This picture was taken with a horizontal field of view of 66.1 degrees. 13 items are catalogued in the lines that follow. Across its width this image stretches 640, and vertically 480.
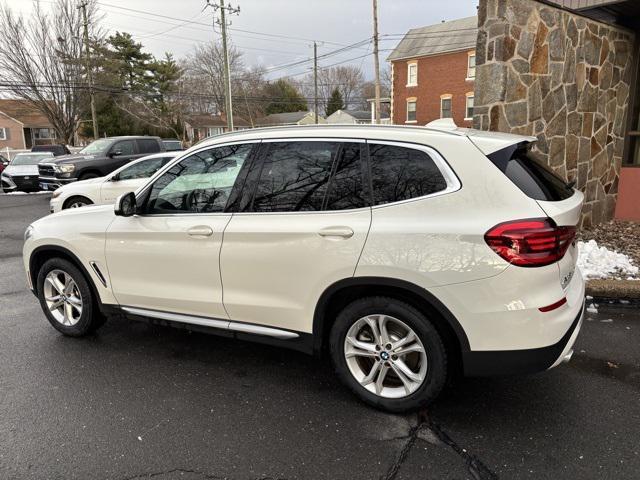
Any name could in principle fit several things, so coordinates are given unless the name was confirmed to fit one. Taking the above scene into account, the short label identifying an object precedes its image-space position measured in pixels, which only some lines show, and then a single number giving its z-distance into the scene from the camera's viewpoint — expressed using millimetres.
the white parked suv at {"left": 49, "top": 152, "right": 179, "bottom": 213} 9875
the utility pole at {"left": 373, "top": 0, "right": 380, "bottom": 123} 28922
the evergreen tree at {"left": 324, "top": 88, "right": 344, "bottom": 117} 74875
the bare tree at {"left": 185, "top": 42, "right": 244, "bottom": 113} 53594
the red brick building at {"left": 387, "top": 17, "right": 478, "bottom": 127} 38094
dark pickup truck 13949
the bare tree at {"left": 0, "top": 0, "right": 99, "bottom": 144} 29328
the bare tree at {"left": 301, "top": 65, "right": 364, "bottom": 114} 77188
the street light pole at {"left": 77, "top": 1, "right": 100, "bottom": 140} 30636
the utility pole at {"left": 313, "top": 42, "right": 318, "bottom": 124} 49219
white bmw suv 2652
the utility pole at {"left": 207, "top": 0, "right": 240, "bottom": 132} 28672
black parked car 23788
